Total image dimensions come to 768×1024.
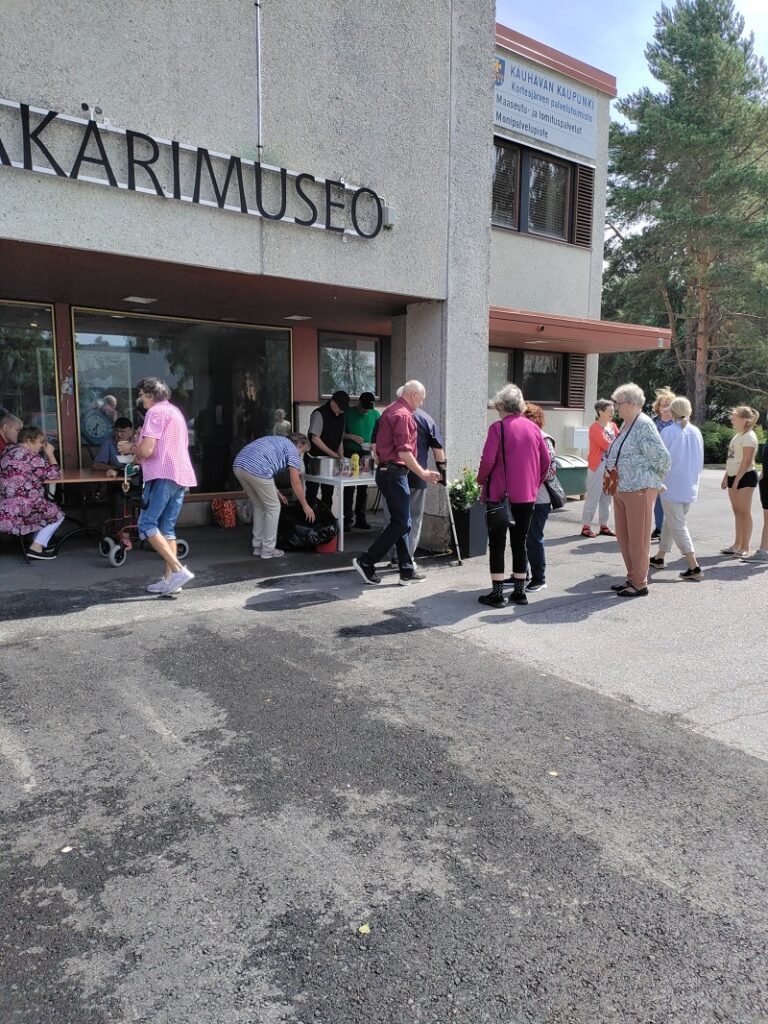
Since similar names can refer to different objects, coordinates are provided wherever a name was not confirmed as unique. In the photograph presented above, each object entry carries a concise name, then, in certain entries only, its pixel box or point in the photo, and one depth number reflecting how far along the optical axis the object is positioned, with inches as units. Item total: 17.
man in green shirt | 398.9
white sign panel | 474.6
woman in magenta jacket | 246.5
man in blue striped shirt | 309.1
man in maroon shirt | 264.1
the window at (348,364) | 456.1
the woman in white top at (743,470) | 323.6
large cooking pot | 351.3
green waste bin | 519.5
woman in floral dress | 303.6
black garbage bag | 332.5
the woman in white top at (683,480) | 290.2
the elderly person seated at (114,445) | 352.5
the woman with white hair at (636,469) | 250.7
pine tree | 1013.8
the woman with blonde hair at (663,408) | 331.3
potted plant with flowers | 318.0
